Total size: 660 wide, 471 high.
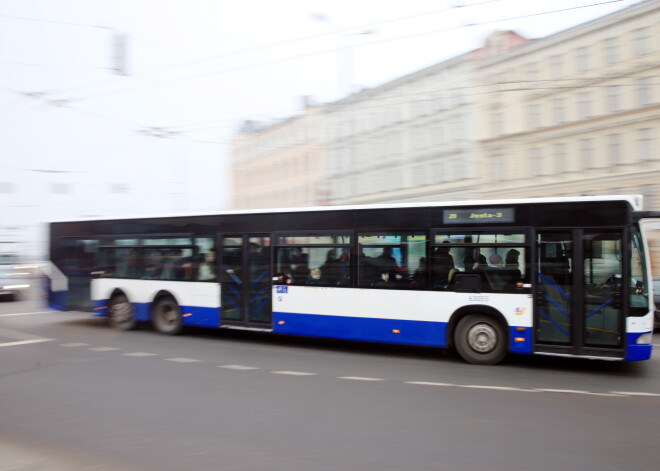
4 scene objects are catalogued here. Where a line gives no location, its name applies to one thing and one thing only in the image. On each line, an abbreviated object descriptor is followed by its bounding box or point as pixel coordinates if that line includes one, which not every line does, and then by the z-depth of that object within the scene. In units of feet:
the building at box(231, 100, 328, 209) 153.79
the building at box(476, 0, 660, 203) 102.42
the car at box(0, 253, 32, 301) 67.36
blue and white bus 27.55
